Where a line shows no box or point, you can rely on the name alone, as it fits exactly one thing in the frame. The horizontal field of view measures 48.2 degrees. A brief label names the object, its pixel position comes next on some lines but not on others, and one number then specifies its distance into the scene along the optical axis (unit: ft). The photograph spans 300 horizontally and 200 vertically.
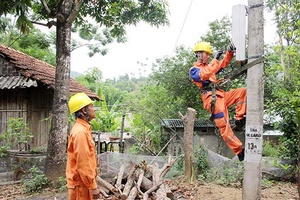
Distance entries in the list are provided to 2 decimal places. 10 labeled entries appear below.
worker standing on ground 12.60
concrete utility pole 11.20
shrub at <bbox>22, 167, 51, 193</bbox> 28.48
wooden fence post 28.09
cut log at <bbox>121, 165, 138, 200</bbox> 21.38
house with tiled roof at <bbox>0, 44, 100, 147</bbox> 37.37
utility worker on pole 13.88
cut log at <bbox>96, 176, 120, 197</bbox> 22.59
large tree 27.26
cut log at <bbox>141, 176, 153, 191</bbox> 23.47
